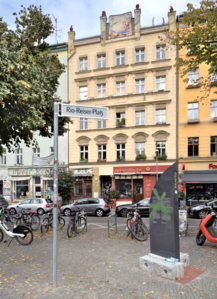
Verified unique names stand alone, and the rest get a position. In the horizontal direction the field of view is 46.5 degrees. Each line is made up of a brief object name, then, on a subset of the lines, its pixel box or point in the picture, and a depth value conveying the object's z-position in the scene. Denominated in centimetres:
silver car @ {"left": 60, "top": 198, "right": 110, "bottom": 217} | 1900
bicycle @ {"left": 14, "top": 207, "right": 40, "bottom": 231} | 1195
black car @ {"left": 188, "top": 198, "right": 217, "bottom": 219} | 1670
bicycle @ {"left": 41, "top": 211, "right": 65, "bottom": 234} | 1106
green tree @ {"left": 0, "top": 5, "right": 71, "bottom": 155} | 1005
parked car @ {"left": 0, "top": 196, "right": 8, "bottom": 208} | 2264
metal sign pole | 491
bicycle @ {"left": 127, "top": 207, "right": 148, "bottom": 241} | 940
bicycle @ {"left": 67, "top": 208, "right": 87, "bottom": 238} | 1032
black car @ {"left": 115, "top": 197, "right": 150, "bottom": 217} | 1717
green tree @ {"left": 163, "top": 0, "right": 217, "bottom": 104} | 1105
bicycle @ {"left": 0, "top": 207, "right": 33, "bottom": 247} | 855
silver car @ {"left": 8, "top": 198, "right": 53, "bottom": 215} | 2105
